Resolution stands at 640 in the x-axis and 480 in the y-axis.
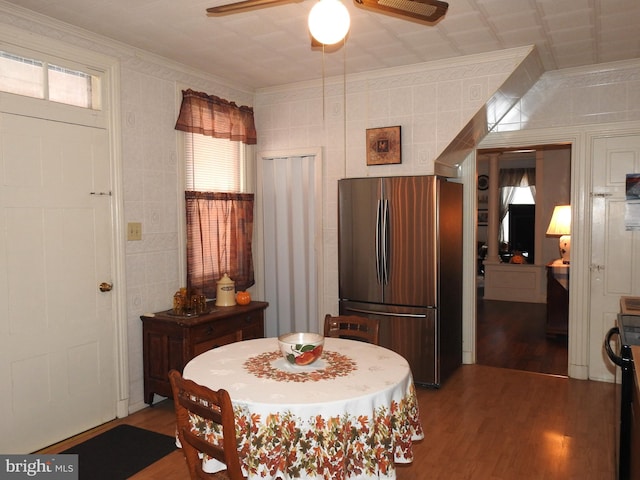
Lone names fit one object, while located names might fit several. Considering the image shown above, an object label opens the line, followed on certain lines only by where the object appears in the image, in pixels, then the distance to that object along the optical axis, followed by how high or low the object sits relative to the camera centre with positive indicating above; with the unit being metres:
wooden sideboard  3.58 -0.83
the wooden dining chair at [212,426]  1.70 -0.73
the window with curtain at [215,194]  4.17 +0.24
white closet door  4.83 -0.20
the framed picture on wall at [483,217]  10.75 +0.07
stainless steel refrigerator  4.01 -0.33
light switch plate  3.65 -0.06
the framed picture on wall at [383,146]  4.36 +0.64
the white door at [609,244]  4.17 -0.21
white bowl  2.28 -0.57
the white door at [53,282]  2.96 -0.36
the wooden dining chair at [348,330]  2.97 -0.64
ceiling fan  2.05 +0.87
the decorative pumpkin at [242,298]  4.21 -0.62
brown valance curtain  4.07 +0.89
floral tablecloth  1.86 -0.74
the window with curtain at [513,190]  10.38 +0.62
